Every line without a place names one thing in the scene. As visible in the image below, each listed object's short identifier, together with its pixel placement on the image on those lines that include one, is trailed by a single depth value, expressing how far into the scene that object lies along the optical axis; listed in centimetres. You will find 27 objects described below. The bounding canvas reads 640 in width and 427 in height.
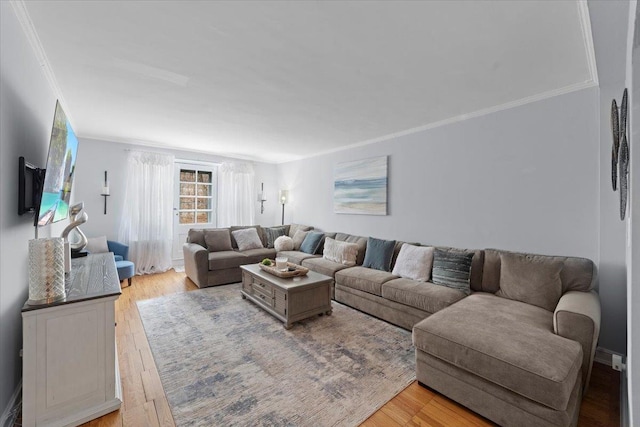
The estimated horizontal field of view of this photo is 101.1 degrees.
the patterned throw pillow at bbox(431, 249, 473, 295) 270
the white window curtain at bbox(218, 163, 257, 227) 563
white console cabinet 143
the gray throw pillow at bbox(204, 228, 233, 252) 455
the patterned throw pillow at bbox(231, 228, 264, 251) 479
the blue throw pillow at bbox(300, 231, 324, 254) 464
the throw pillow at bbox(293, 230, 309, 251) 499
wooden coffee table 275
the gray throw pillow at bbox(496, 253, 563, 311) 223
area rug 166
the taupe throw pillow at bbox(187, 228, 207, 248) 451
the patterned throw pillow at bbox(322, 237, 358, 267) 384
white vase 149
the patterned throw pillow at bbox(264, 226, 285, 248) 523
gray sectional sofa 143
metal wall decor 129
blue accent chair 370
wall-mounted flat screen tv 174
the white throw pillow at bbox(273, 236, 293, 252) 489
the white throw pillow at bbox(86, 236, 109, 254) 377
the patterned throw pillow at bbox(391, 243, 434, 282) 301
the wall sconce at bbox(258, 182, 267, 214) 615
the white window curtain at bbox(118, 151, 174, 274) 459
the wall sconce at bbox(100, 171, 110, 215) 435
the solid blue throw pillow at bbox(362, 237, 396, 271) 350
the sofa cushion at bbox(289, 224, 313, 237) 531
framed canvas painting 405
